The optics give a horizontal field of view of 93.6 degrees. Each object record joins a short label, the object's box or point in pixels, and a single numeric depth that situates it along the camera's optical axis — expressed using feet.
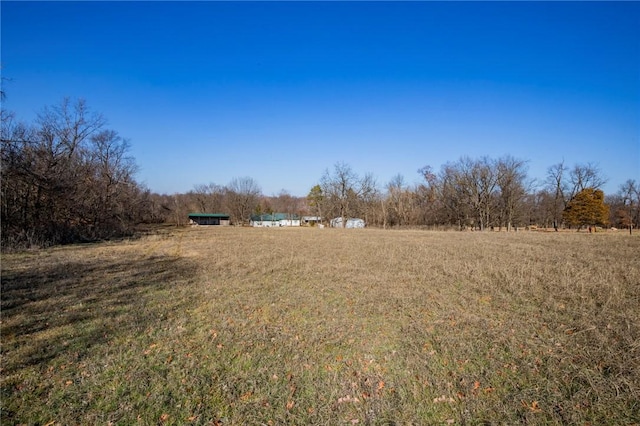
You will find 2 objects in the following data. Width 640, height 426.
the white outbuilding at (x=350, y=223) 236.22
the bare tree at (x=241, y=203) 286.68
